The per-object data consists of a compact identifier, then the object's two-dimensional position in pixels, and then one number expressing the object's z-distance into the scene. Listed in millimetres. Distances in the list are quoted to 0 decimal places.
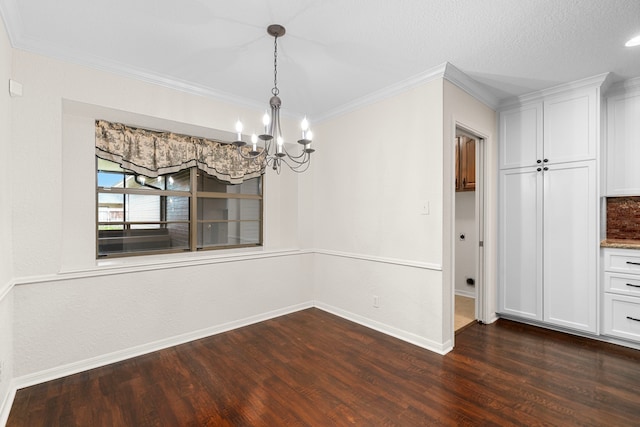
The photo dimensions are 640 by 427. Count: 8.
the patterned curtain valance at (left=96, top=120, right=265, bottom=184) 2928
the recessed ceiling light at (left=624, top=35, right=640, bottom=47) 2299
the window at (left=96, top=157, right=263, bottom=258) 3080
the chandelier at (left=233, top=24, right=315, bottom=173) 2127
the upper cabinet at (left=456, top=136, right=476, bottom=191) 4414
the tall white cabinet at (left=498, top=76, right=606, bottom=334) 3053
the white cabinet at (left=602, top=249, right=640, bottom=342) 2863
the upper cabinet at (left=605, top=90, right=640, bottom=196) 3057
